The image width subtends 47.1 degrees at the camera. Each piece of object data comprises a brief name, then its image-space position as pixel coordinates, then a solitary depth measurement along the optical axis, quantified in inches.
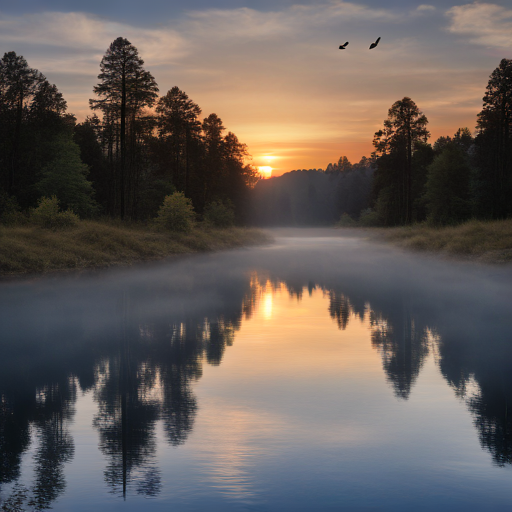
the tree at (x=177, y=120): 2513.5
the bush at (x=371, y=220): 3613.7
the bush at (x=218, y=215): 2556.6
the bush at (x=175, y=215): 1649.9
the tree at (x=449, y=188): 2277.3
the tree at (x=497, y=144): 2076.8
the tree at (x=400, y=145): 2578.7
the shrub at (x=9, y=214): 1285.7
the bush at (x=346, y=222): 4606.8
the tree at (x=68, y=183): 1925.4
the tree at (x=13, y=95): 2043.6
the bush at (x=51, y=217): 1258.6
